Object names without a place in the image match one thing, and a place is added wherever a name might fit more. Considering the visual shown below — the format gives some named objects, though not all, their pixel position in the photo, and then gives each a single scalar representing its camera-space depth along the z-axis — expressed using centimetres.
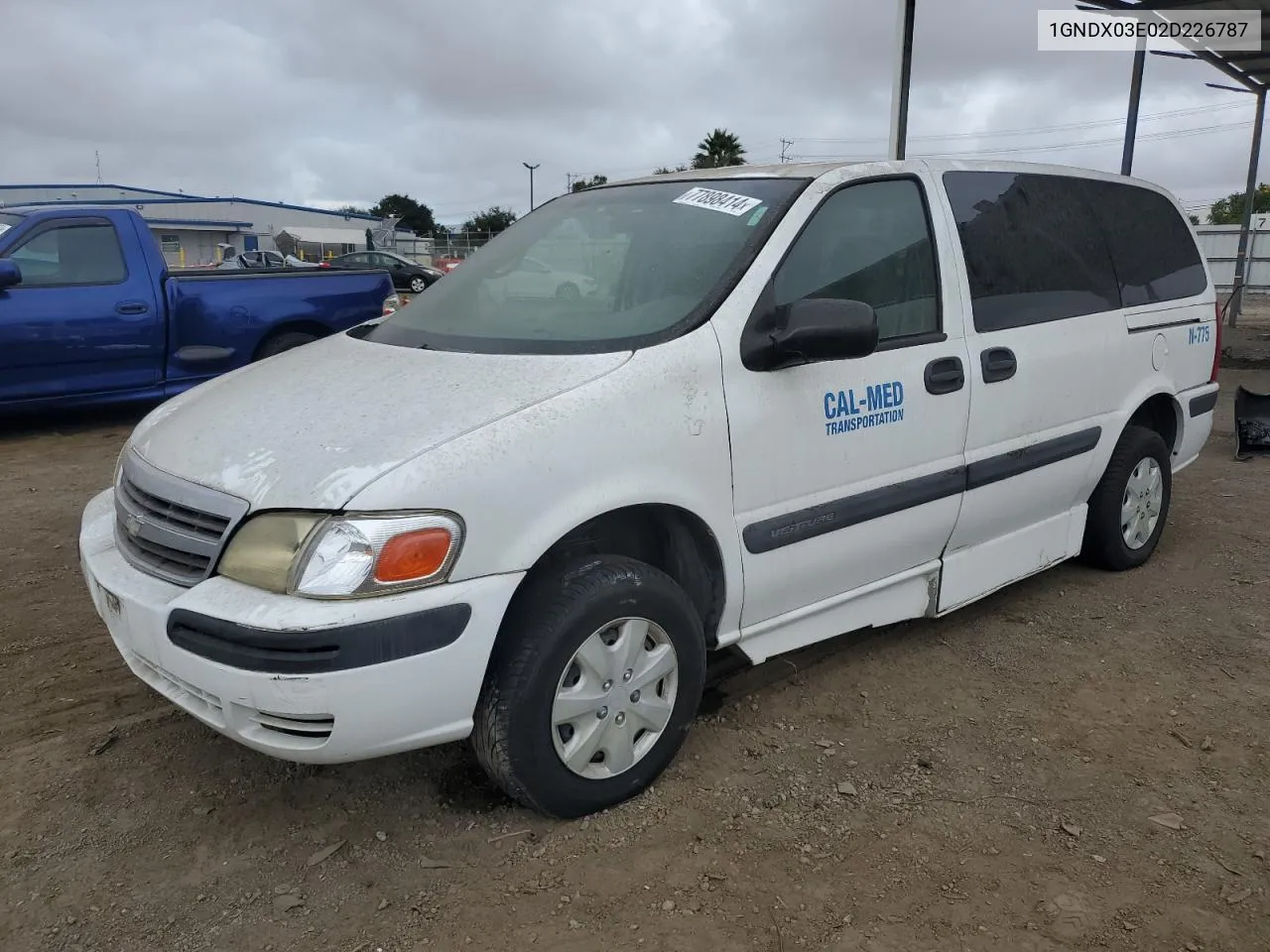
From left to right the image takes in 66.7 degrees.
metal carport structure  926
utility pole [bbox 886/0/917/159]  904
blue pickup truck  679
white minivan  218
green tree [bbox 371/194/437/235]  9294
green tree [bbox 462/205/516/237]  6600
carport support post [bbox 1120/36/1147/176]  1208
